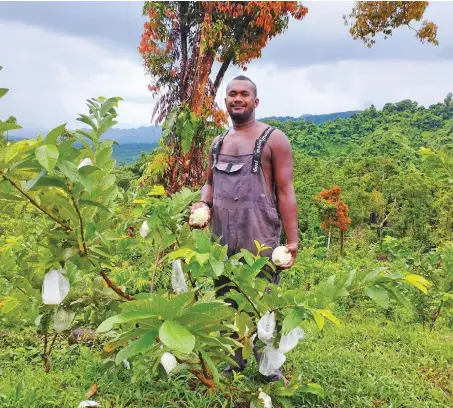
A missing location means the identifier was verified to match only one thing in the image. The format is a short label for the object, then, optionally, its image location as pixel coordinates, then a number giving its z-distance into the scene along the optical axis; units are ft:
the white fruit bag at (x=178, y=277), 6.12
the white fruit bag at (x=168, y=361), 5.47
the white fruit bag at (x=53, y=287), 5.48
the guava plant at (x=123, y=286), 3.64
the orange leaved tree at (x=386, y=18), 22.97
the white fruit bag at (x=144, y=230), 6.18
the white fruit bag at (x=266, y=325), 5.31
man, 7.37
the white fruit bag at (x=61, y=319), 6.15
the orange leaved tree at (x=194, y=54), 23.39
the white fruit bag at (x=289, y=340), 5.48
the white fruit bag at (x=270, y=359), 5.81
